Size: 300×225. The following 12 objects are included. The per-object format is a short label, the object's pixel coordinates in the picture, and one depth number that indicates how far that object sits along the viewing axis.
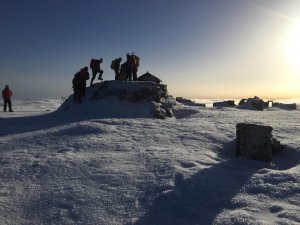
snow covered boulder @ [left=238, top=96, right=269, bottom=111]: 23.95
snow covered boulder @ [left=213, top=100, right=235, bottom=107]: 26.78
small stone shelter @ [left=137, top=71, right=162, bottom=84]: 20.33
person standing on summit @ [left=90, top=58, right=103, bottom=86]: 15.90
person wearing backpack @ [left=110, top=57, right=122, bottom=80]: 18.32
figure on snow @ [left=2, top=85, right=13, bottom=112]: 19.71
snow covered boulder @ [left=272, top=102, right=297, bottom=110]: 27.28
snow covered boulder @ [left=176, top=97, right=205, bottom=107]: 26.06
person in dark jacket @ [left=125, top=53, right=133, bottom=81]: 16.61
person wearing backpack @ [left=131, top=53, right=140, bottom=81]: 16.65
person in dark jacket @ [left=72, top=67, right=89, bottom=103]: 14.83
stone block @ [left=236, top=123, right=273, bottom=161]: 8.01
